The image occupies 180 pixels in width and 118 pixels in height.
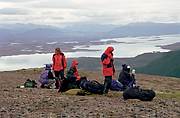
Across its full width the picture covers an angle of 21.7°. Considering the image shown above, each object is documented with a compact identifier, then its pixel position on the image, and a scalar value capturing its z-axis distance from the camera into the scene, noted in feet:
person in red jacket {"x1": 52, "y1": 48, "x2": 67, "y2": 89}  75.25
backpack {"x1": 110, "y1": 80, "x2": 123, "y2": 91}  74.39
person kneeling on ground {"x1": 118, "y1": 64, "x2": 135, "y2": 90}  75.46
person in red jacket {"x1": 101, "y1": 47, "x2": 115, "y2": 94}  65.46
